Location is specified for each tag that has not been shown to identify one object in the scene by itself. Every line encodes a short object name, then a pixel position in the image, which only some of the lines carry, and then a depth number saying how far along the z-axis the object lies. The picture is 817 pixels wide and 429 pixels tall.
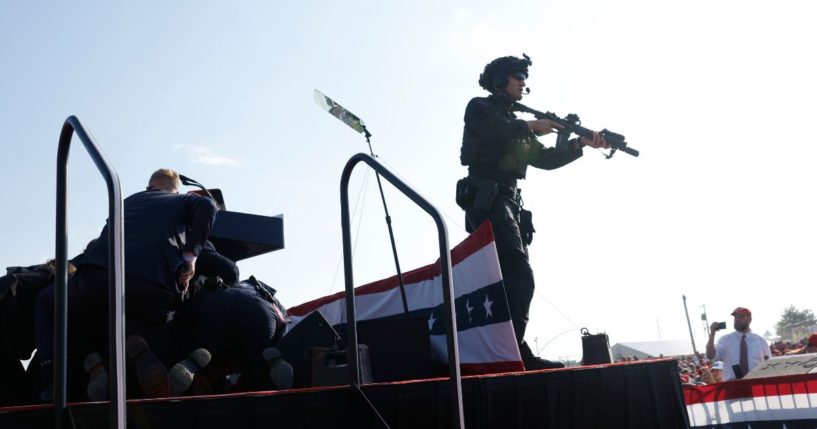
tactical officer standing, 5.00
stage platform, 2.39
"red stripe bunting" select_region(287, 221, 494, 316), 4.88
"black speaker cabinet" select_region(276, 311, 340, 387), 3.94
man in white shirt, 9.54
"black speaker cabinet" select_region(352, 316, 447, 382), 3.87
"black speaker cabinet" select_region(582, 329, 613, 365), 4.99
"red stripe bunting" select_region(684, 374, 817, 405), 6.96
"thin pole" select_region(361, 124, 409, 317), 4.68
